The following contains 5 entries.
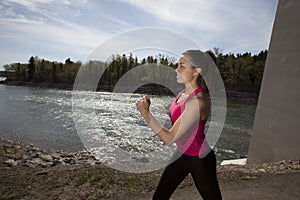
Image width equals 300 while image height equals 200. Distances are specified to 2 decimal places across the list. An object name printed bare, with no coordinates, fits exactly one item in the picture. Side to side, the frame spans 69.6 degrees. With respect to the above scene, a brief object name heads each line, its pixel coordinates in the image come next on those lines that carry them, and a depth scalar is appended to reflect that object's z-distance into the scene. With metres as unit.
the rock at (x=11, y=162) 6.21
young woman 1.66
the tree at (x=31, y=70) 82.88
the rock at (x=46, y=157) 8.07
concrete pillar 4.95
